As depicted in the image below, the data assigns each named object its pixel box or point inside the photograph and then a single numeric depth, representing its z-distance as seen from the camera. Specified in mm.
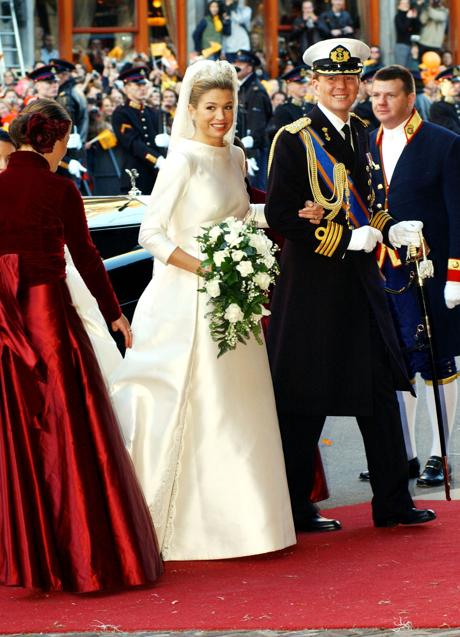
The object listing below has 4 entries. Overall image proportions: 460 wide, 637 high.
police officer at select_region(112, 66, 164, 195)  16062
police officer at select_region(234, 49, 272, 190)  17625
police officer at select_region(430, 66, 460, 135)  18312
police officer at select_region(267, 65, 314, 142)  17125
